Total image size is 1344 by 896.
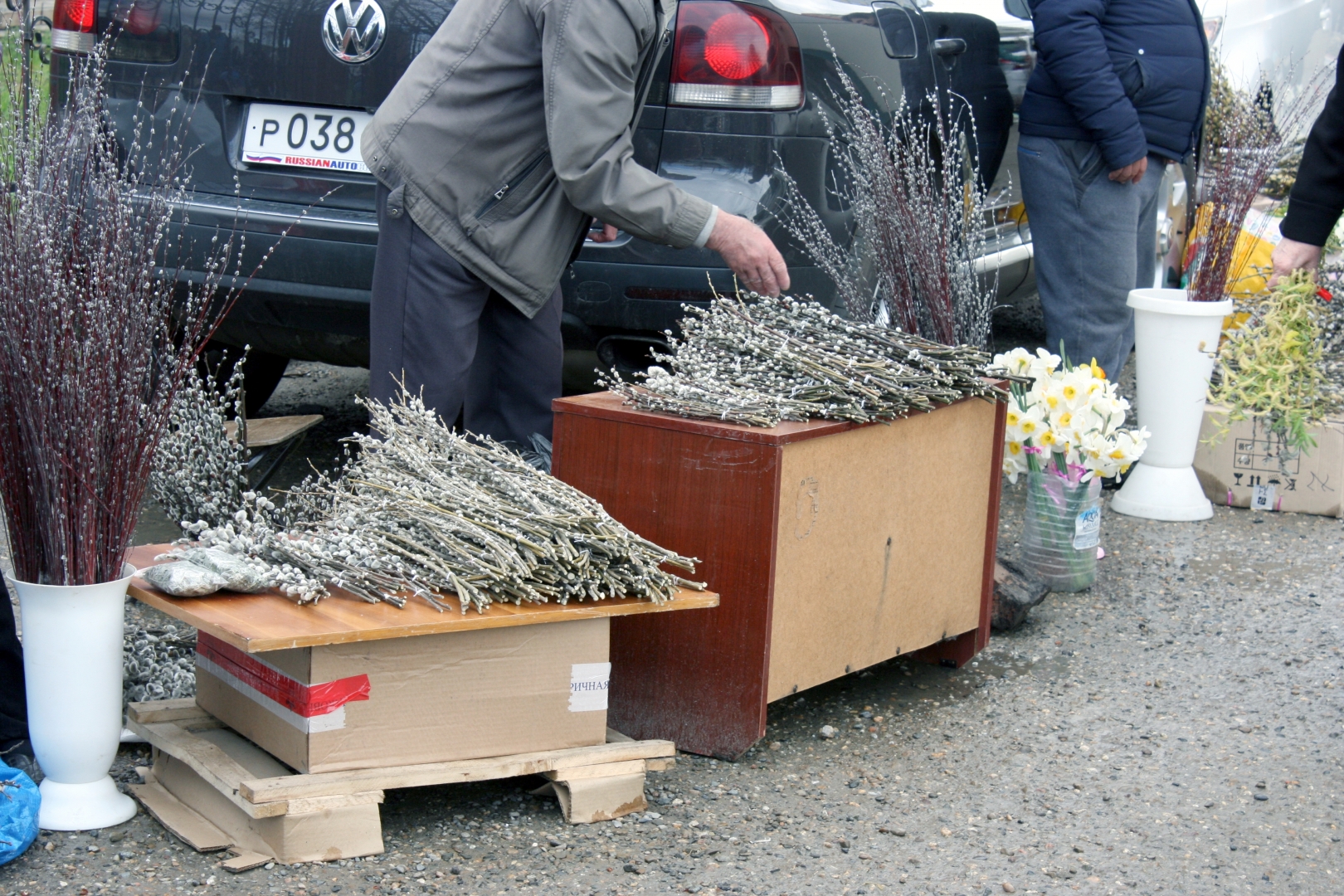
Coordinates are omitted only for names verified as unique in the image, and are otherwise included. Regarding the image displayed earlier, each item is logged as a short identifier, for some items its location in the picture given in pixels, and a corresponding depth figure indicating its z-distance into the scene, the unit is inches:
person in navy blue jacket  181.2
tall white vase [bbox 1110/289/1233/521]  186.1
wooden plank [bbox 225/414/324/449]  173.8
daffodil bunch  155.6
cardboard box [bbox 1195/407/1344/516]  195.2
